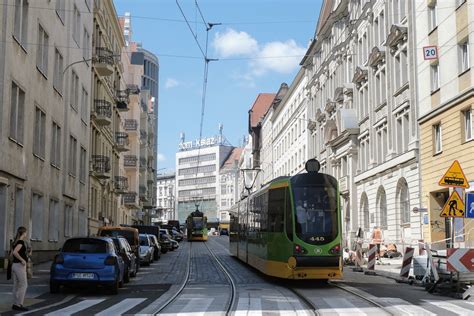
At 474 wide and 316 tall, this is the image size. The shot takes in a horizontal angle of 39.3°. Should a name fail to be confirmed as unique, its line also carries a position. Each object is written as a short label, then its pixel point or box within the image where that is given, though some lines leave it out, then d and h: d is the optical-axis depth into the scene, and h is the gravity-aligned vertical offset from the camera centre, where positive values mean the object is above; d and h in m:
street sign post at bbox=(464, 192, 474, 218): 17.77 +0.47
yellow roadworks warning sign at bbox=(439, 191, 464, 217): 17.66 +0.41
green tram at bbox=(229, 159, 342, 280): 18.39 -0.11
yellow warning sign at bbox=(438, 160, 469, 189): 17.88 +1.22
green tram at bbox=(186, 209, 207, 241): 74.83 -0.33
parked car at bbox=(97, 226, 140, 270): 28.05 -0.42
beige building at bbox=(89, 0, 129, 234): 45.97 +8.00
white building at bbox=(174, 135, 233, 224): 174.50 +12.62
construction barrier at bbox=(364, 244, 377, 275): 26.28 -1.45
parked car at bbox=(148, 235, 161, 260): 35.78 -1.37
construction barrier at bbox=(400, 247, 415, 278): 21.33 -1.18
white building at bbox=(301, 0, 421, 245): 35.78 +7.24
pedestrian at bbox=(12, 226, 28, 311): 13.34 -1.01
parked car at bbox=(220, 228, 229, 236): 126.20 -1.67
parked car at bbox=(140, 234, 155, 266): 30.75 -1.28
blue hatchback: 16.47 -1.06
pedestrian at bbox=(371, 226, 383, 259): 35.93 -0.61
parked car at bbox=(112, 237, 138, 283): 20.06 -0.98
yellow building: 27.44 +5.35
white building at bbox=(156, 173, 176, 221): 171.50 +4.91
